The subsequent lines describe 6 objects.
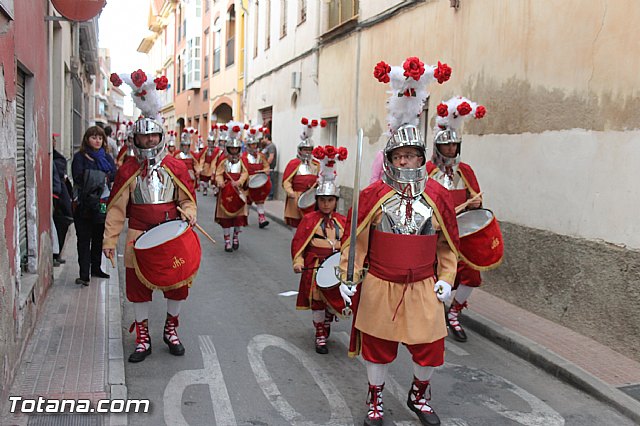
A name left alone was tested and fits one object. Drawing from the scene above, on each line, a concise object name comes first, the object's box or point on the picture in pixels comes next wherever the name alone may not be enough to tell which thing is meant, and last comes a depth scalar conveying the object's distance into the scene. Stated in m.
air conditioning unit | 18.73
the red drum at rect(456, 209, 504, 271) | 6.12
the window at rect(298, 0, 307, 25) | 18.41
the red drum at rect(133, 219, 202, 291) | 5.22
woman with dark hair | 7.73
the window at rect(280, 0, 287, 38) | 20.52
